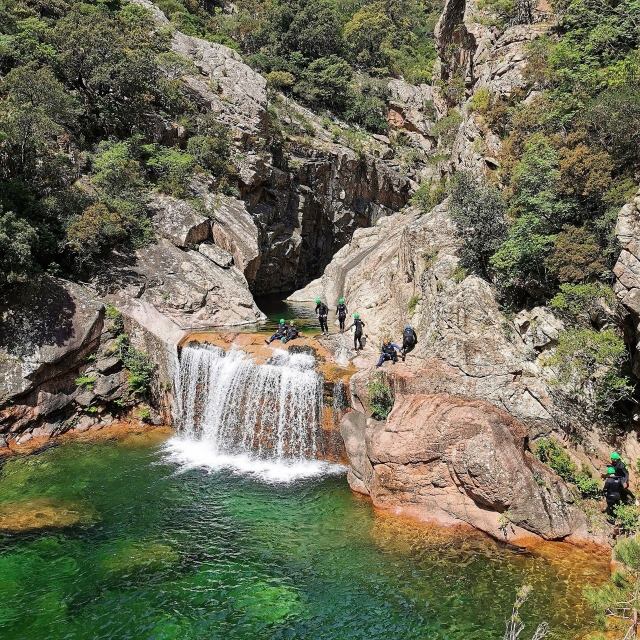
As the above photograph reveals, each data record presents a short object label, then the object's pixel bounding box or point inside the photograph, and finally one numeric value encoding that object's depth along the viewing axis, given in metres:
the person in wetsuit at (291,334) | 18.77
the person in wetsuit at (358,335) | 18.36
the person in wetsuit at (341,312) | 20.94
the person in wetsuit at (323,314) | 20.31
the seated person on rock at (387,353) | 15.99
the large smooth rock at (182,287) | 21.62
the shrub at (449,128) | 28.59
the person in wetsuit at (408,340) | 16.45
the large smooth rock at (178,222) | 25.09
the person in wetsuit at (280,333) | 18.81
